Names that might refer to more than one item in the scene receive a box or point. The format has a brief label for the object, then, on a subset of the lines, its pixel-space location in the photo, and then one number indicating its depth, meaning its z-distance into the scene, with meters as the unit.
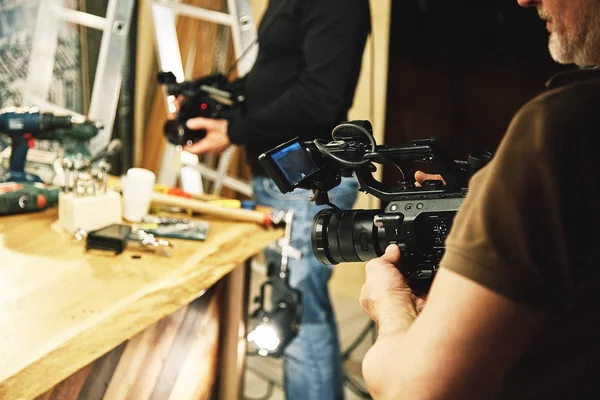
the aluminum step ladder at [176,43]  2.61
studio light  1.69
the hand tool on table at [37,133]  1.65
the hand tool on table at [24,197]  1.49
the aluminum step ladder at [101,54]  2.48
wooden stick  1.58
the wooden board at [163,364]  1.23
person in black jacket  1.62
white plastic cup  1.51
